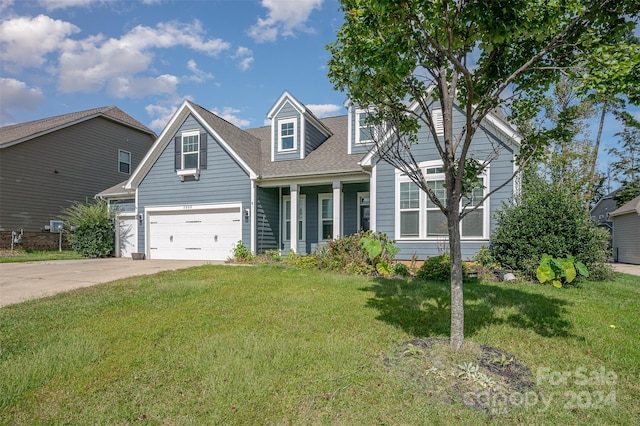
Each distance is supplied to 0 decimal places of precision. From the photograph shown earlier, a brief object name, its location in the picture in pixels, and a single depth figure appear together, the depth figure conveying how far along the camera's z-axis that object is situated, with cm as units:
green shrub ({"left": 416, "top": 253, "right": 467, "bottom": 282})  834
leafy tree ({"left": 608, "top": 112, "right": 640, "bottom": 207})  2245
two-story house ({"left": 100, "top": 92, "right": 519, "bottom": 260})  1276
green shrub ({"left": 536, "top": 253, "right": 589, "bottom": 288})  546
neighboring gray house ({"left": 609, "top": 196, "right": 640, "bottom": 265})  1653
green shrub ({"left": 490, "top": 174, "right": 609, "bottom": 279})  842
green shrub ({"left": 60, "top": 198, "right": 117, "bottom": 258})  1470
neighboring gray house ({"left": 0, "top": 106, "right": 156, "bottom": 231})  1603
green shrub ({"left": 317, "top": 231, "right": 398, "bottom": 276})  904
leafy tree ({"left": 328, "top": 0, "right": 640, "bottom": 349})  311
